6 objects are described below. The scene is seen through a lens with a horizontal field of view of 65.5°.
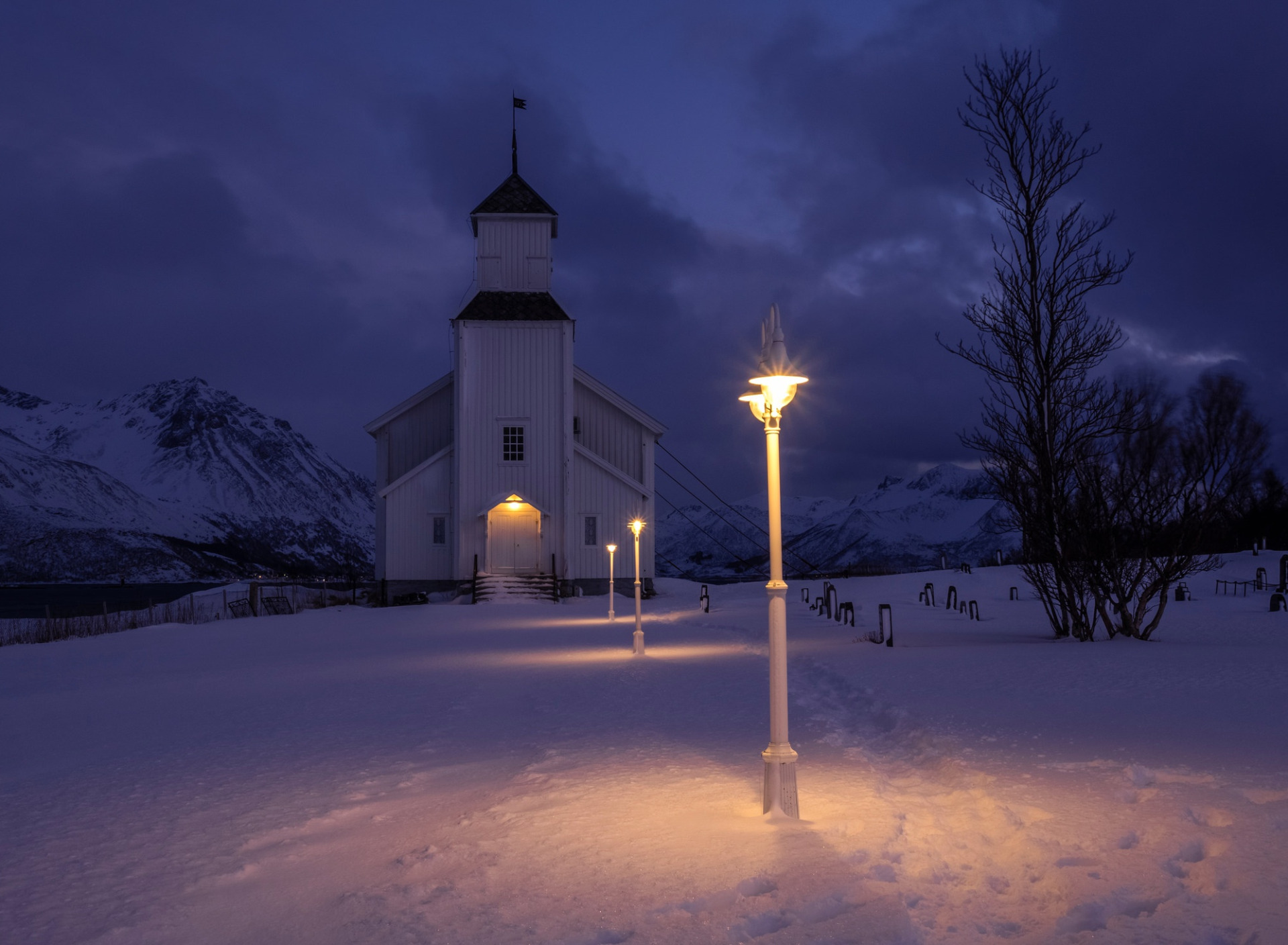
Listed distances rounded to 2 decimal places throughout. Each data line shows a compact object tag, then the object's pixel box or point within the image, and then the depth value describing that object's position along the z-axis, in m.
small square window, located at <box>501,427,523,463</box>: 41.19
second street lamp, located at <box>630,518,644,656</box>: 19.39
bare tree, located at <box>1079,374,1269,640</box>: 18.05
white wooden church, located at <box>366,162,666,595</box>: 40.72
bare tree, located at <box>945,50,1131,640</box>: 18.97
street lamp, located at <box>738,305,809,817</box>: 7.11
